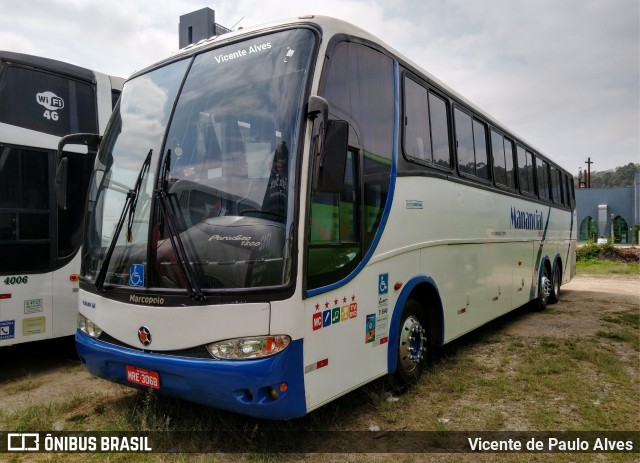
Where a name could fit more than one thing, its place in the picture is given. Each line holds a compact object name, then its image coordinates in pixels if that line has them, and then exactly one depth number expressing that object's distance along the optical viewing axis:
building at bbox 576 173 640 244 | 44.78
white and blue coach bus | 3.53
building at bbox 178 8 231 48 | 21.70
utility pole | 64.56
